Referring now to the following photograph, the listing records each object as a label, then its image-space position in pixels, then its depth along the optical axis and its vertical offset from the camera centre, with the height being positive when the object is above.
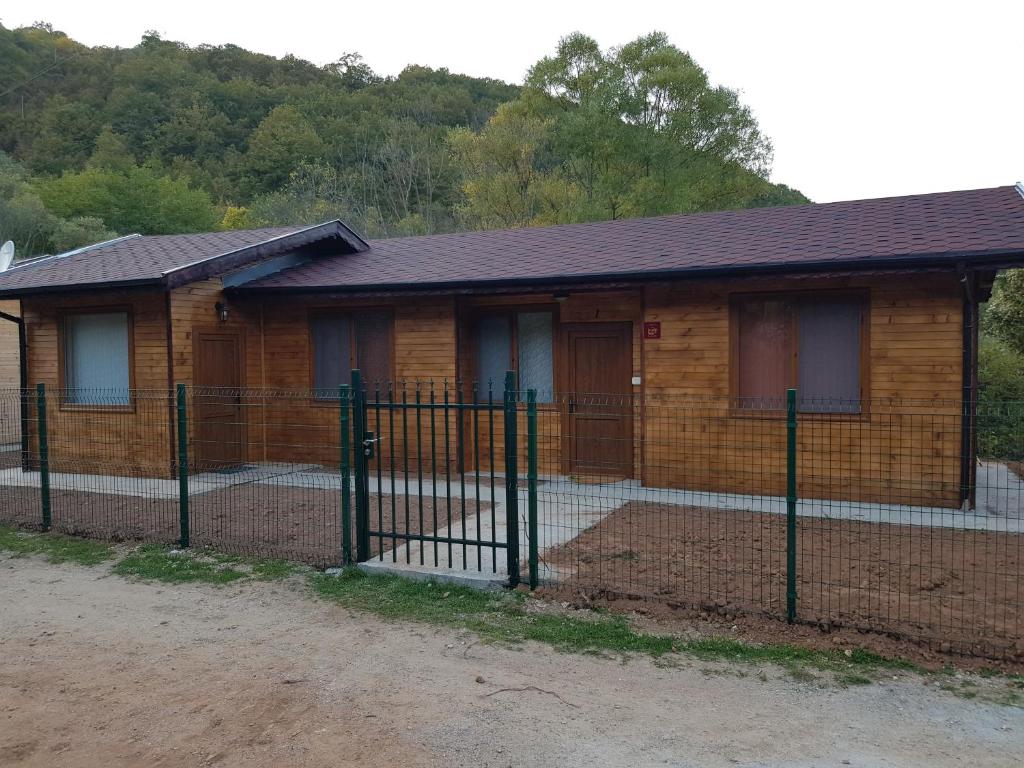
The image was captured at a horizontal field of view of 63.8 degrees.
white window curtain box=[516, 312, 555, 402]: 11.90 +0.11
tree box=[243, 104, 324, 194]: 44.19 +11.85
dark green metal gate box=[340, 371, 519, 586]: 6.26 -1.55
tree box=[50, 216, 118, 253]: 36.25 +5.99
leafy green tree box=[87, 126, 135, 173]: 46.09 +11.99
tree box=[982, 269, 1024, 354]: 16.30 +0.89
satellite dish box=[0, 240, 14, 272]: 17.20 +2.40
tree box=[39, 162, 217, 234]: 42.81 +8.73
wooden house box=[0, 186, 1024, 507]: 9.38 +0.45
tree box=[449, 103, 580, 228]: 32.88 +7.40
